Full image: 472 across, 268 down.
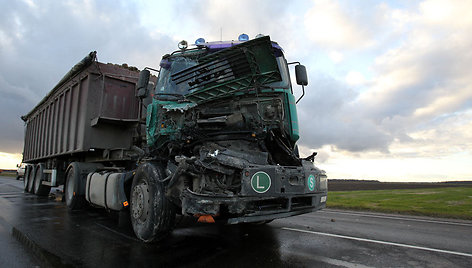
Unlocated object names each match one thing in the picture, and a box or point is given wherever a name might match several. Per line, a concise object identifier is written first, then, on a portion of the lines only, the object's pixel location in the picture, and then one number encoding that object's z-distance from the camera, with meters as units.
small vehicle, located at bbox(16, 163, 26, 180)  31.97
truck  3.79
